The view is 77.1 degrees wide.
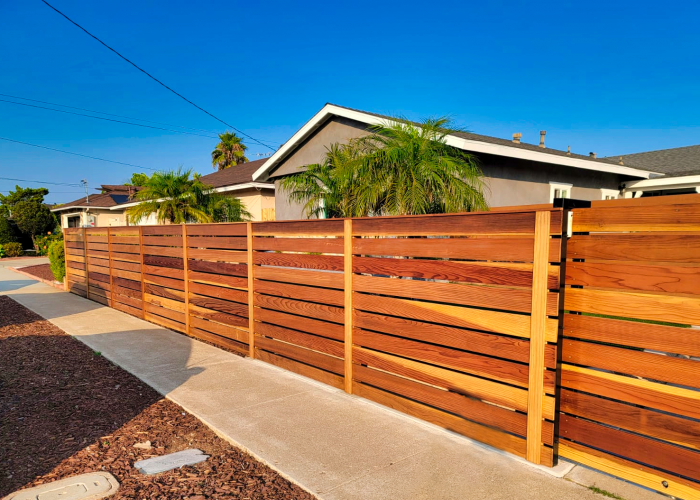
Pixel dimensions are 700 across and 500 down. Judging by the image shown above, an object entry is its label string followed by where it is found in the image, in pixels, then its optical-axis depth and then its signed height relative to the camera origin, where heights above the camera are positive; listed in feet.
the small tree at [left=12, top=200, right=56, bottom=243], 96.55 -0.89
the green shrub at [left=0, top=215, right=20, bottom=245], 91.86 -4.07
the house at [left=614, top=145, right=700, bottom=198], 38.50 +4.03
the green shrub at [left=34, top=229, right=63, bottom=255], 54.30 -3.60
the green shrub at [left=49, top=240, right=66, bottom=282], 39.35 -4.09
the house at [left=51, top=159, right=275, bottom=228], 43.70 +1.81
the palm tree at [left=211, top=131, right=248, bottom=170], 107.45 +16.19
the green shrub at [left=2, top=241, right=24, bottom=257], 86.74 -7.19
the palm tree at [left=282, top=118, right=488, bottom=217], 16.67 +1.52
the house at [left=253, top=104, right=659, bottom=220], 27.50 +3.71
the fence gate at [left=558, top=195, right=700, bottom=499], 7.54 -2.30
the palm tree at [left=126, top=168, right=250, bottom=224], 32.89 +1.15
